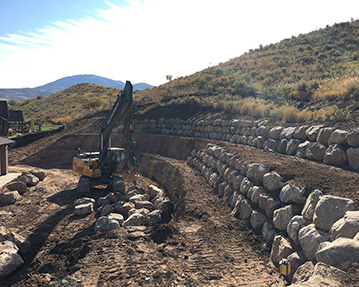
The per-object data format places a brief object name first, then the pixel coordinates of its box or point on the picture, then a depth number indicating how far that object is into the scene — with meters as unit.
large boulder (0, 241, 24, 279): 8.15
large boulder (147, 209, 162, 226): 10.77
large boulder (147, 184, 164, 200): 14.31
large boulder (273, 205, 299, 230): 7.45
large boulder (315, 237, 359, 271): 4.77
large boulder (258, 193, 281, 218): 8.26
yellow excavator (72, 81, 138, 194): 14.46
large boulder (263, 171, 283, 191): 8.73
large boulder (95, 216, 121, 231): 10.36
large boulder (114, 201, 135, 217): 12.16
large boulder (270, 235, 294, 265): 6.81
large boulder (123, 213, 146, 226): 10.62
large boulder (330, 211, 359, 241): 5.34
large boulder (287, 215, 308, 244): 6.76
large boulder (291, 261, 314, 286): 5.69
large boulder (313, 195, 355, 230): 6.08
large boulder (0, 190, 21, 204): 14.04
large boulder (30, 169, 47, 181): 18.48
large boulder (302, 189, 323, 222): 6.77
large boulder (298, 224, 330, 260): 5.94
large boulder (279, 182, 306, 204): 7.62
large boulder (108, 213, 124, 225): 10.86
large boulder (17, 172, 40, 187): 16.78
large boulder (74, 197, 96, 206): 13.70
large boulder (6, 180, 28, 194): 15.45
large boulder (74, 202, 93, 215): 12.67
